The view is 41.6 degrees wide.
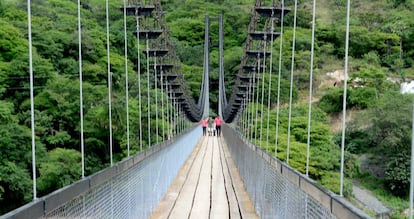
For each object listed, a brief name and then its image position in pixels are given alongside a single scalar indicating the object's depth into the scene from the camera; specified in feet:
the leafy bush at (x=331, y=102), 101.32
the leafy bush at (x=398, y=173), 76.79
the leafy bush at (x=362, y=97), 97.04
